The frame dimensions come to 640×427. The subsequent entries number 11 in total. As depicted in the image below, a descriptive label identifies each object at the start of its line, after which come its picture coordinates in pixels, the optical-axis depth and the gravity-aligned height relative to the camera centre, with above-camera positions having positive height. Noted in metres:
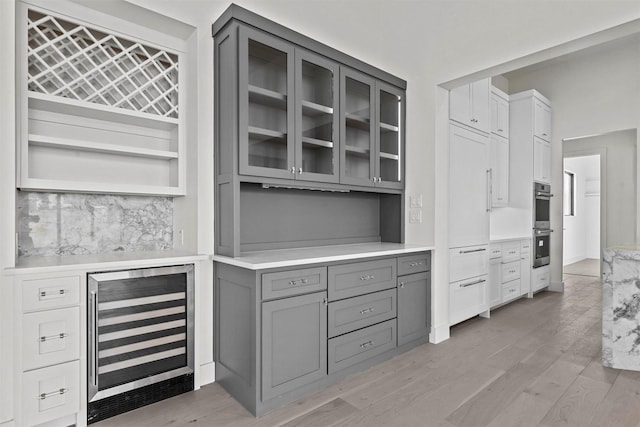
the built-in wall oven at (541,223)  4.80 -0.14
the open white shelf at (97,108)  2.05 +0.64
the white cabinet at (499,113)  4.31 +1.25
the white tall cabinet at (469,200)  3.32 +0.13
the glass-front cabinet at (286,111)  2.30 +0.71
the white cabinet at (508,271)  4.02 -0.71
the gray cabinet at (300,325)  2.03 -0.73
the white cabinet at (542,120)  4.83 +1.31
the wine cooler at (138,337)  1.92 -0.73
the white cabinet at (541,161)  4.79 +0.73
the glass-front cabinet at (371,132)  2.87 +0.69
